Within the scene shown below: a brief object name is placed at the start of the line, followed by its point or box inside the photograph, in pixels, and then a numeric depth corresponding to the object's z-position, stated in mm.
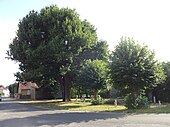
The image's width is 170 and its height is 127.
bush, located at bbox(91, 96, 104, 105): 18925
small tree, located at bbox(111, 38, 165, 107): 13076
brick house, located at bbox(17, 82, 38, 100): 41837
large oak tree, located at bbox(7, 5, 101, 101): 20617
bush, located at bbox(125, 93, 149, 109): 12987
